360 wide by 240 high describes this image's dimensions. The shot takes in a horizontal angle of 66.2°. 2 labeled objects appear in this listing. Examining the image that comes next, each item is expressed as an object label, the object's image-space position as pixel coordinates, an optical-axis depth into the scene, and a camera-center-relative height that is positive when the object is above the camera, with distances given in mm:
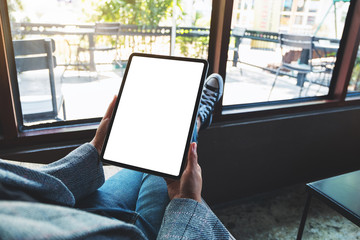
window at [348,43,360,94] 1843 -336
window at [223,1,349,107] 1472 -207
